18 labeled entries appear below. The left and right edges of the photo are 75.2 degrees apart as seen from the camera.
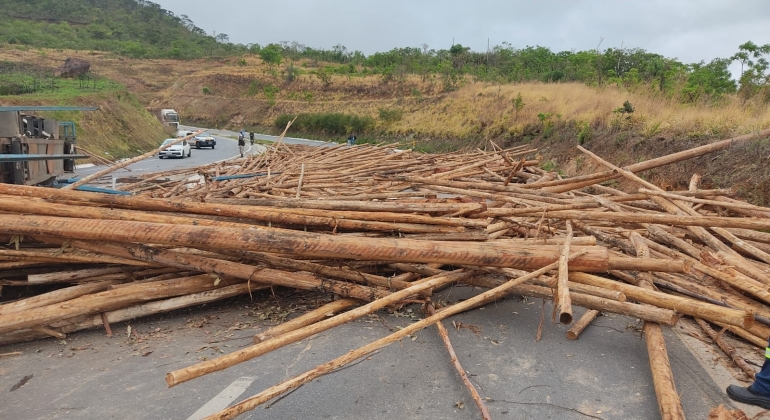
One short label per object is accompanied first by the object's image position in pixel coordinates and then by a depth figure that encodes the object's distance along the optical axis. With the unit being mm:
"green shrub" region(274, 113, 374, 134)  47469
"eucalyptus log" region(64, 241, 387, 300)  4465
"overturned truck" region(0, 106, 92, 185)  9219
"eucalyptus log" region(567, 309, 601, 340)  4293
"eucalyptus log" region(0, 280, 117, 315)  4094
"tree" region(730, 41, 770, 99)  17012
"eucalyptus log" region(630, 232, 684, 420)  2977
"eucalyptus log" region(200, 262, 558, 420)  2625
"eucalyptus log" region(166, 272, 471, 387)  2584
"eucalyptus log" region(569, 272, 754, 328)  3510
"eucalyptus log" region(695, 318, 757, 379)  3773
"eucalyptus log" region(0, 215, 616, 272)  4133
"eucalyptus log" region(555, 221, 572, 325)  3182
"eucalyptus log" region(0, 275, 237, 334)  3963
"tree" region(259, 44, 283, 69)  84062
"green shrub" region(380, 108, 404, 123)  45094
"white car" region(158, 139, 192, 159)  30078
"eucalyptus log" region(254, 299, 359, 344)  3387
